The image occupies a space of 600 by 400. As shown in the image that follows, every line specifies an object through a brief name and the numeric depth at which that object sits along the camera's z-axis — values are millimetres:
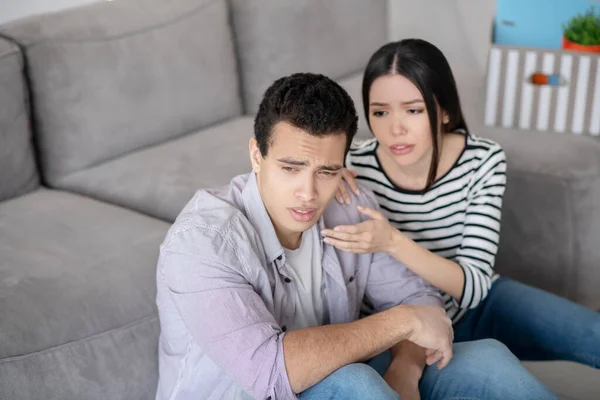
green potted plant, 2701
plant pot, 2709
